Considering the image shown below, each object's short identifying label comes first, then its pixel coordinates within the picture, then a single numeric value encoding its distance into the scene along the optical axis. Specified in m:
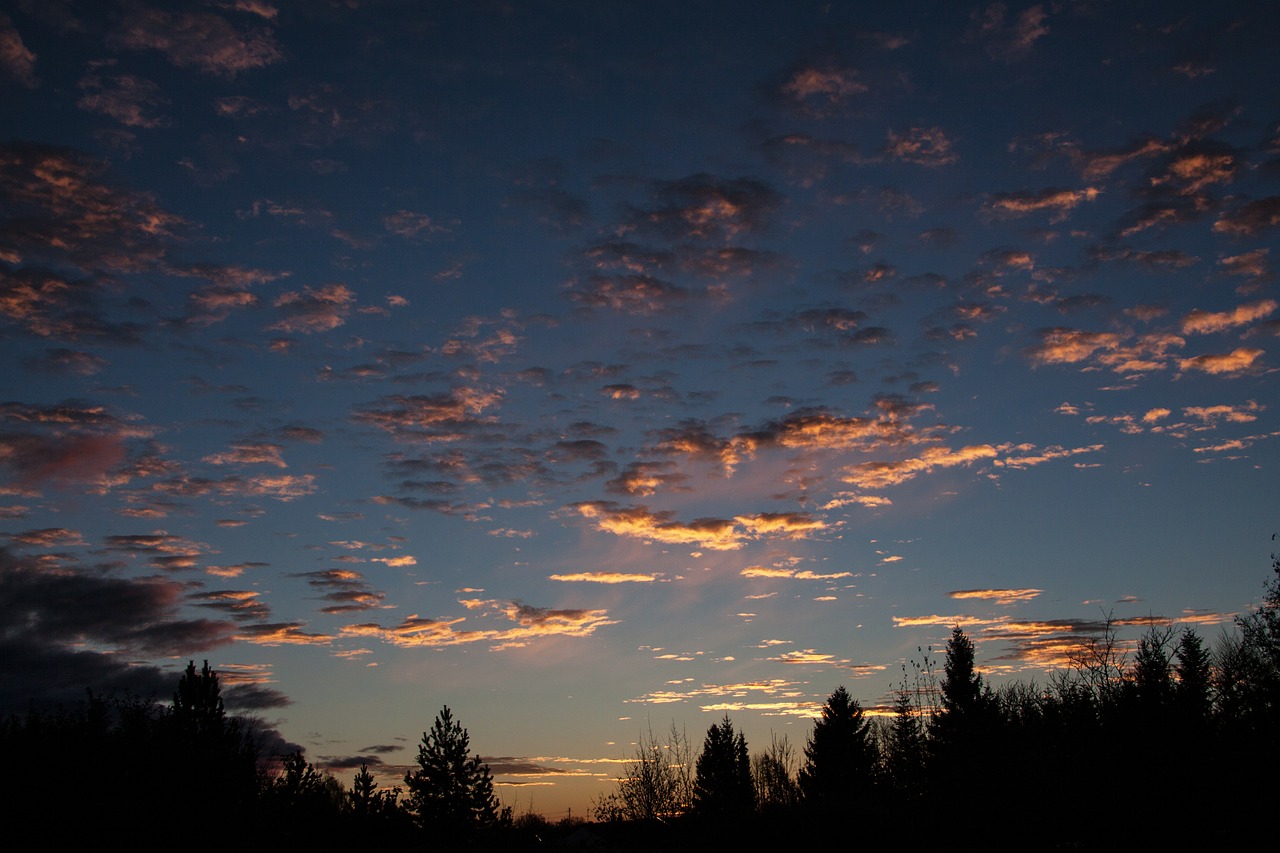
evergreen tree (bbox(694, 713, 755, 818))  64.50
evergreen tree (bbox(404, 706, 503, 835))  49.72
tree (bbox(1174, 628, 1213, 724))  45.88
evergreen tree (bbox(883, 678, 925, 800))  55.09
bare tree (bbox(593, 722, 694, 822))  61.69
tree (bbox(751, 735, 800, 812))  73.62
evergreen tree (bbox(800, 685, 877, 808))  63.16
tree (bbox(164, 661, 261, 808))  30.72
